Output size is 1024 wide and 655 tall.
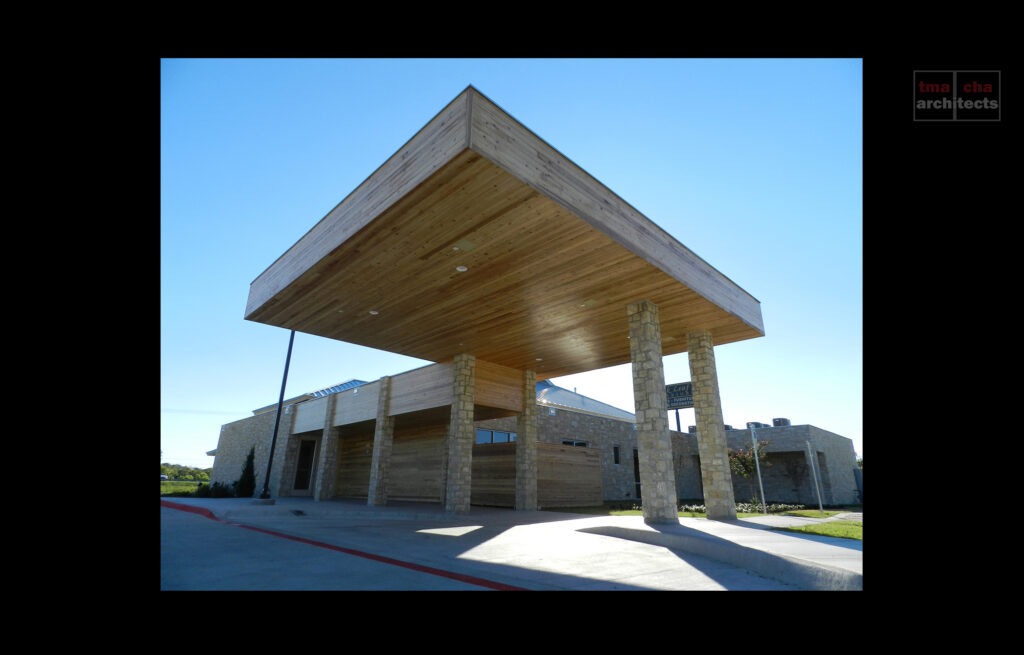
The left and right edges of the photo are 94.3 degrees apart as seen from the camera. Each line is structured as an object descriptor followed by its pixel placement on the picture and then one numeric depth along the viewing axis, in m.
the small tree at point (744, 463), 19.42
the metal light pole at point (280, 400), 20.17
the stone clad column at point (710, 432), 11.98
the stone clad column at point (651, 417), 10.23
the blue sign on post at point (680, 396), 34.66
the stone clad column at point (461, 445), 14.88
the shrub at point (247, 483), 23.89
